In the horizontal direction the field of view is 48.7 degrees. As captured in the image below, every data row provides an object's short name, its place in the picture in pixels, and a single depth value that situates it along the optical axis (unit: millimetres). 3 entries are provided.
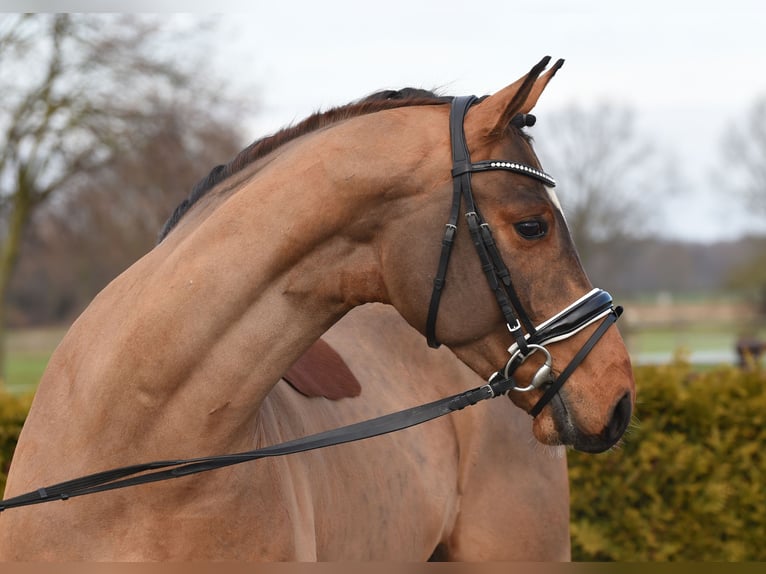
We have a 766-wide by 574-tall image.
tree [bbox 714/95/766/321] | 49188
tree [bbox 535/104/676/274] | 41750
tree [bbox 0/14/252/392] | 17984
